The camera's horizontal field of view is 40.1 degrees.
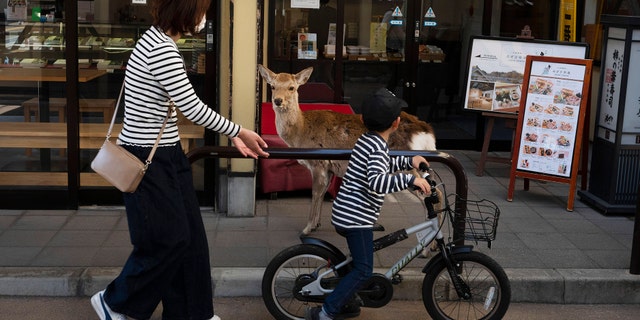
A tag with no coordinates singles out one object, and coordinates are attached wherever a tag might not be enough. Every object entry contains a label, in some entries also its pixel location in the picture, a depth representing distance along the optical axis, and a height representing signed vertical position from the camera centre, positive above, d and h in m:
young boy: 5.11 -1.01
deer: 7.13 -0.93
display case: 7.89 -0.33
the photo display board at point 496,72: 9.48 -0.54
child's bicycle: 5.43 -1.60
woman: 4.75 -0.94
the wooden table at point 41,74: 7.94 -0.61
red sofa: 8.29 -1.51
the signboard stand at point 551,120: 8.41 -0.92
